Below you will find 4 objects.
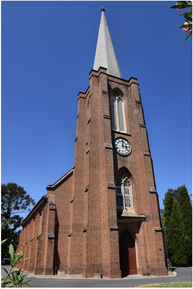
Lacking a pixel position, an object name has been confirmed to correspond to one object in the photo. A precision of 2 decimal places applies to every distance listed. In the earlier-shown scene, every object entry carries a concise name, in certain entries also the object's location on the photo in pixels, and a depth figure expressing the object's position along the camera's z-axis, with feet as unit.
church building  54.70
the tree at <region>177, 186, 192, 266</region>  95.55
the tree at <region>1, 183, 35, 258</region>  146.41
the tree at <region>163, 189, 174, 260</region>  96.53
